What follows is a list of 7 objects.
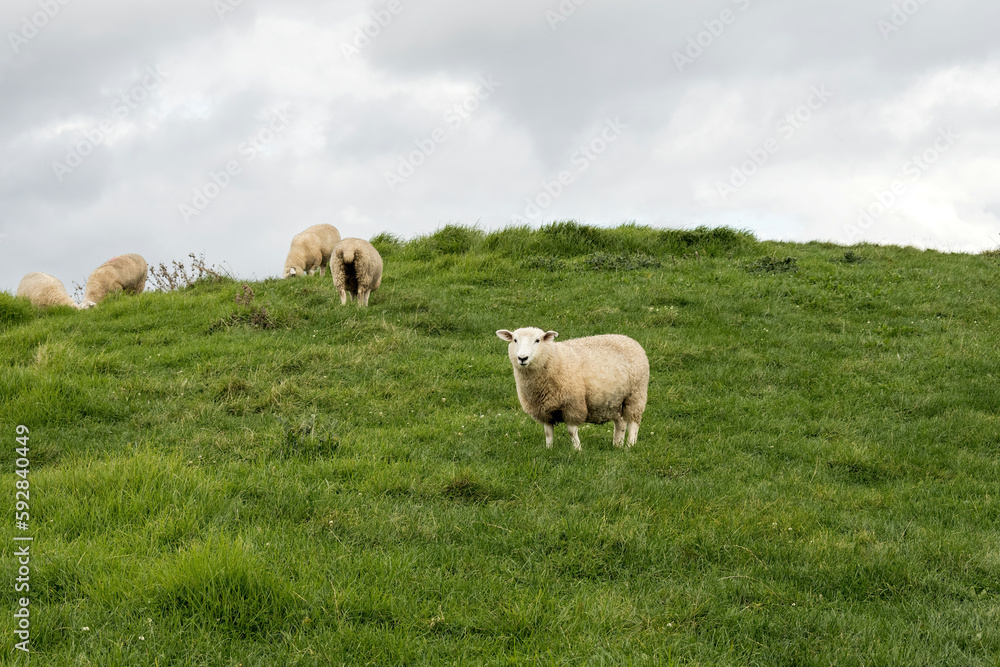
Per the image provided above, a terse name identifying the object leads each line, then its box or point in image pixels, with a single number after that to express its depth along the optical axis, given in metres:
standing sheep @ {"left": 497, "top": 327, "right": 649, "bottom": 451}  7.56
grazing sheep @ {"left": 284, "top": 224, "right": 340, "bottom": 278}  21.62
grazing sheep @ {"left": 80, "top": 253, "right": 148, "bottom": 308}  18.58
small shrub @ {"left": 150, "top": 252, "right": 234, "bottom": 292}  18.84
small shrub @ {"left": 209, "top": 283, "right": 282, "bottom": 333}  12.90
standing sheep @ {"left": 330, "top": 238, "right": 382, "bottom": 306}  14.43
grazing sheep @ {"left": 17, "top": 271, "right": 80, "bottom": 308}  18.19
